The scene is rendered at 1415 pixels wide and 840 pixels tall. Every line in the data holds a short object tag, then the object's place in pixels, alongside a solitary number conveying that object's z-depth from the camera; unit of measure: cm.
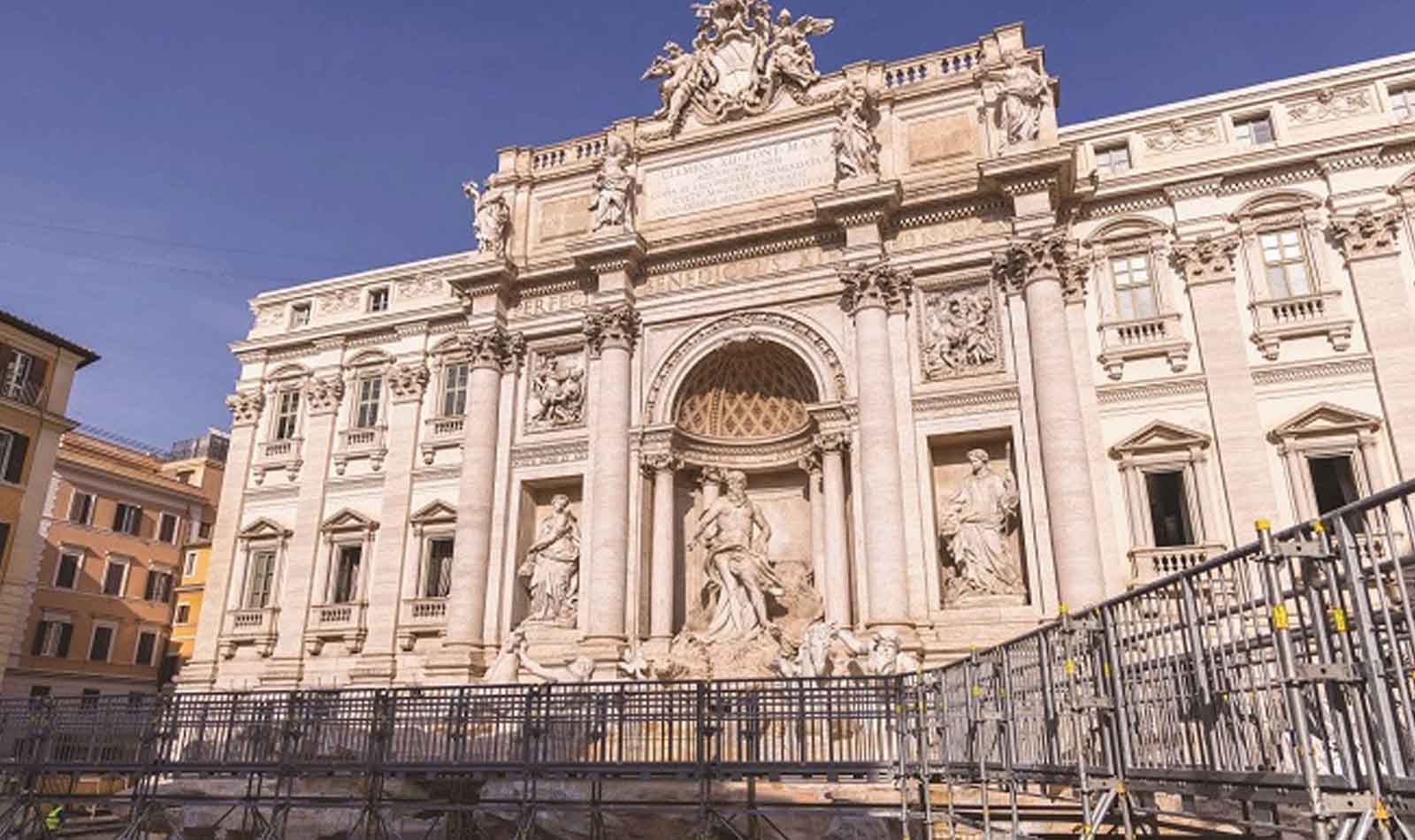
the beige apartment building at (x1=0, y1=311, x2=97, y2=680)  2731
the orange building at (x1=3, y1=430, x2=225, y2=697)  3416
